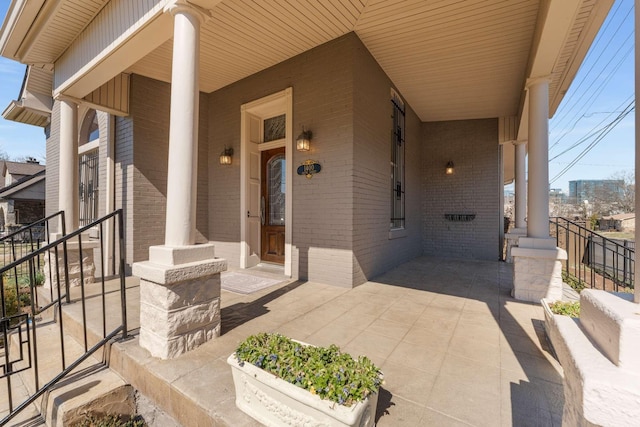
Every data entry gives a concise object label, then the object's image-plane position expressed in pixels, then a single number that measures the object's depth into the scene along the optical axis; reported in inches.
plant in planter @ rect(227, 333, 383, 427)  48.2
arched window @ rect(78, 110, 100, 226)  203.5
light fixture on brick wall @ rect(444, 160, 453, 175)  257.4
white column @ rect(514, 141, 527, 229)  239.8
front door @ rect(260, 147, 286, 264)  187.9
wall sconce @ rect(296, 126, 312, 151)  155.3
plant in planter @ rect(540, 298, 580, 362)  85.4
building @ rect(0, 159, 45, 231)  496.7
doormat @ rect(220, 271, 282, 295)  143.2
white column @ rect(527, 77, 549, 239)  132.5
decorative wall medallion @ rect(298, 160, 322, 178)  156.2
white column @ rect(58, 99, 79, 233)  145.9
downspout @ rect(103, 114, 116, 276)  175.2
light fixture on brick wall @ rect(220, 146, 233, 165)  192.2
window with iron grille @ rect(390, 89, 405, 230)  208.1
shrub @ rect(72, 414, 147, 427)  69.5
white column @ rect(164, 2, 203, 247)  85.9
